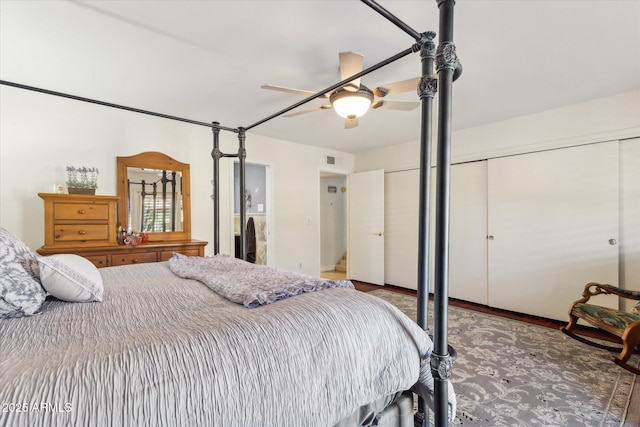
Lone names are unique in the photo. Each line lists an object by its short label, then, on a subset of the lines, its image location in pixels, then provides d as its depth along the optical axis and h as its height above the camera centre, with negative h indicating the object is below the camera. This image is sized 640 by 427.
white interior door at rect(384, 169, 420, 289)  4.66 -0.24
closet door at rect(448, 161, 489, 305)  3.94 -0.28
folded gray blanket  1.14 -0.33
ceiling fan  1.93 +0.91
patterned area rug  1.75 -1.25
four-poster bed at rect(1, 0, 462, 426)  1.01 +0.02
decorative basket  2.74 +0.22
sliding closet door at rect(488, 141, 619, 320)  3.03 -0.15
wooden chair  2.19 -0.92
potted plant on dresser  2.76 +0.34
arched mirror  3.15 +0.20
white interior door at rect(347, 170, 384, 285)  5.02 -0.26
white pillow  1.08 -0.27
